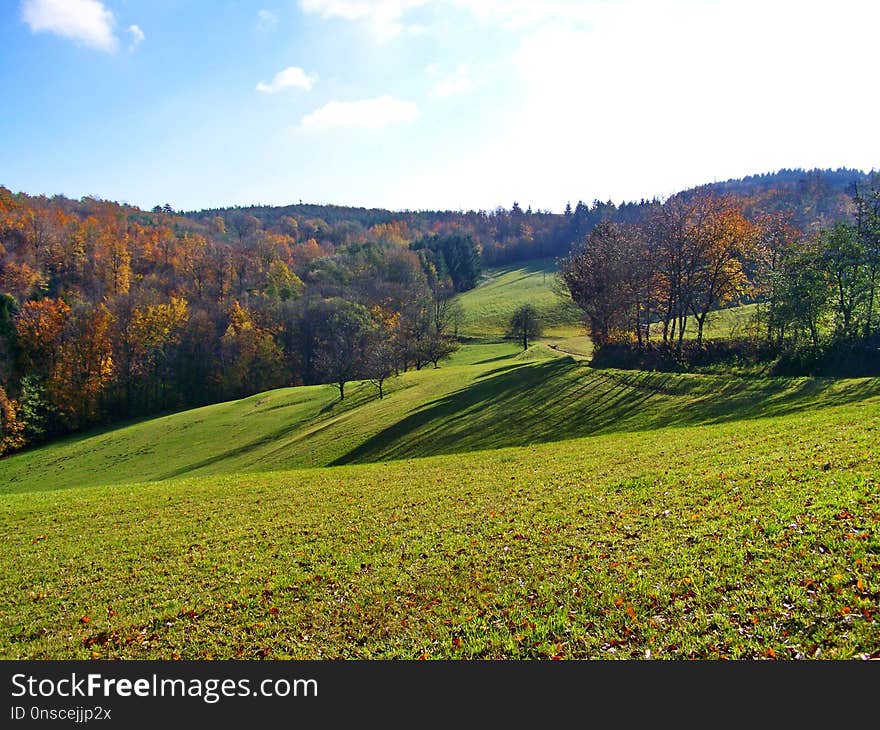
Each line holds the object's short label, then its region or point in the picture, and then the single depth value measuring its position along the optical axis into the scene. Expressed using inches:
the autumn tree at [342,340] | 2498.3
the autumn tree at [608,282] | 1834.4
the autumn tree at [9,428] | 2503.7
